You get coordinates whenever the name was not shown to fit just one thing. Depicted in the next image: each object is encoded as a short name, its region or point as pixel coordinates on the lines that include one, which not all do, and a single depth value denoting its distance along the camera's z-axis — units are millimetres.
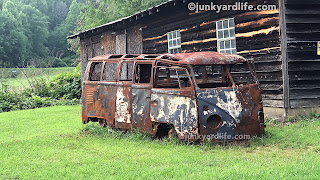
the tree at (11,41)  56353
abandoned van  7156
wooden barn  10305
